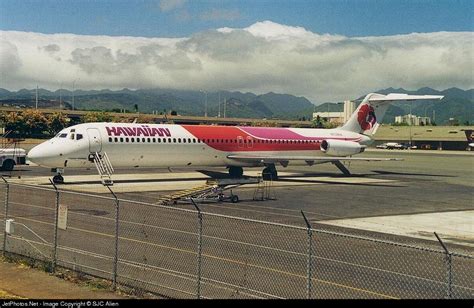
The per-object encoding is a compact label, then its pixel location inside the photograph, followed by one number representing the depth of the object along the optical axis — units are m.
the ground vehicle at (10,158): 45.56
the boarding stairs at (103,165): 35.19
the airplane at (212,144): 35.97
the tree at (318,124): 169.90
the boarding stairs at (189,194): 27.58
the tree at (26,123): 109.81
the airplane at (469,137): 120.61
